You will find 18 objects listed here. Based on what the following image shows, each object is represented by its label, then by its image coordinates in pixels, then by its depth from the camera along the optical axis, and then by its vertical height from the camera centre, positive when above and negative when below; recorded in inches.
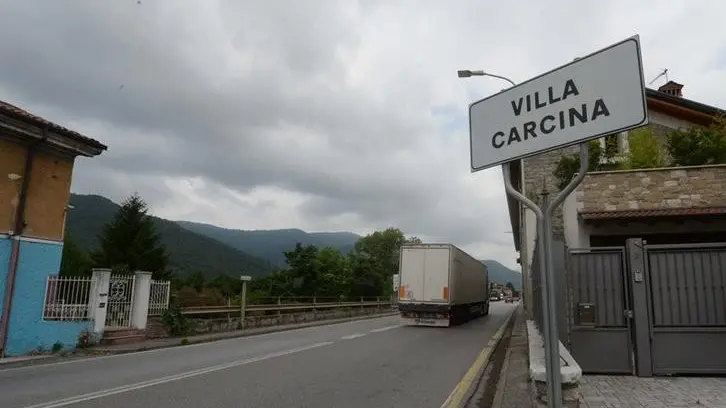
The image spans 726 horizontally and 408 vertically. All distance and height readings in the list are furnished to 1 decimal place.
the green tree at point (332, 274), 1898.4 +71.0
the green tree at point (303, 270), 1841.8 +74.1
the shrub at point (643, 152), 769.6 +218.2
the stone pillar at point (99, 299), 573.0 -14.1
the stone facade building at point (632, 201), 627.2 +120.8
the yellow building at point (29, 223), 506.0 +62.5
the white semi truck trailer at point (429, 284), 915.4 +18.5
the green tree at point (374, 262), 2070.6 +157.2
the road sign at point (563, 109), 112.2 +44.8
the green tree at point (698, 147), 740.0 +217.5
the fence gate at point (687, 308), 329.4 -3.8
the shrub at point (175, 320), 685.3 -42.0
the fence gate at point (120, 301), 601.3 -16.6
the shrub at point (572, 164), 801.6 +206.4
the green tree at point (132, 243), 1296.8 +108.5
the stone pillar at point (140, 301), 631.8 -17.2
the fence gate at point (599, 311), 344.2 -7.5
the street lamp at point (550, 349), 119.3 -11.9
